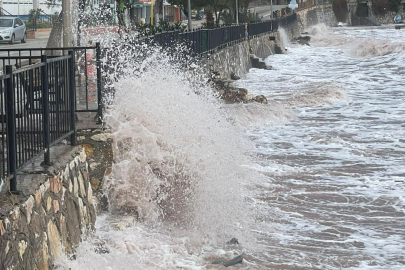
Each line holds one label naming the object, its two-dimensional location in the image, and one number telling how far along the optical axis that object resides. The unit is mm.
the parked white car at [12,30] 37438
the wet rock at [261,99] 23531
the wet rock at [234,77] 33419
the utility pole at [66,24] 16281
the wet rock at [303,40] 69625
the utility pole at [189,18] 31019
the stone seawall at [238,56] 29753
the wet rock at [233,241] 9188
